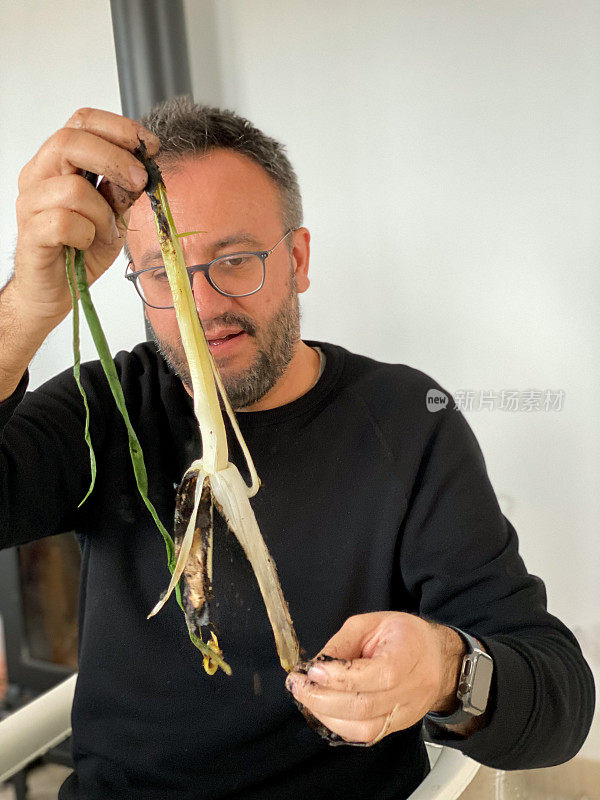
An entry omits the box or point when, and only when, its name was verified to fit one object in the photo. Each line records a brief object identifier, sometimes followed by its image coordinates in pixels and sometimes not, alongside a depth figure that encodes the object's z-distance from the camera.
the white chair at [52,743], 0.94
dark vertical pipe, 1.54
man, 0.96
